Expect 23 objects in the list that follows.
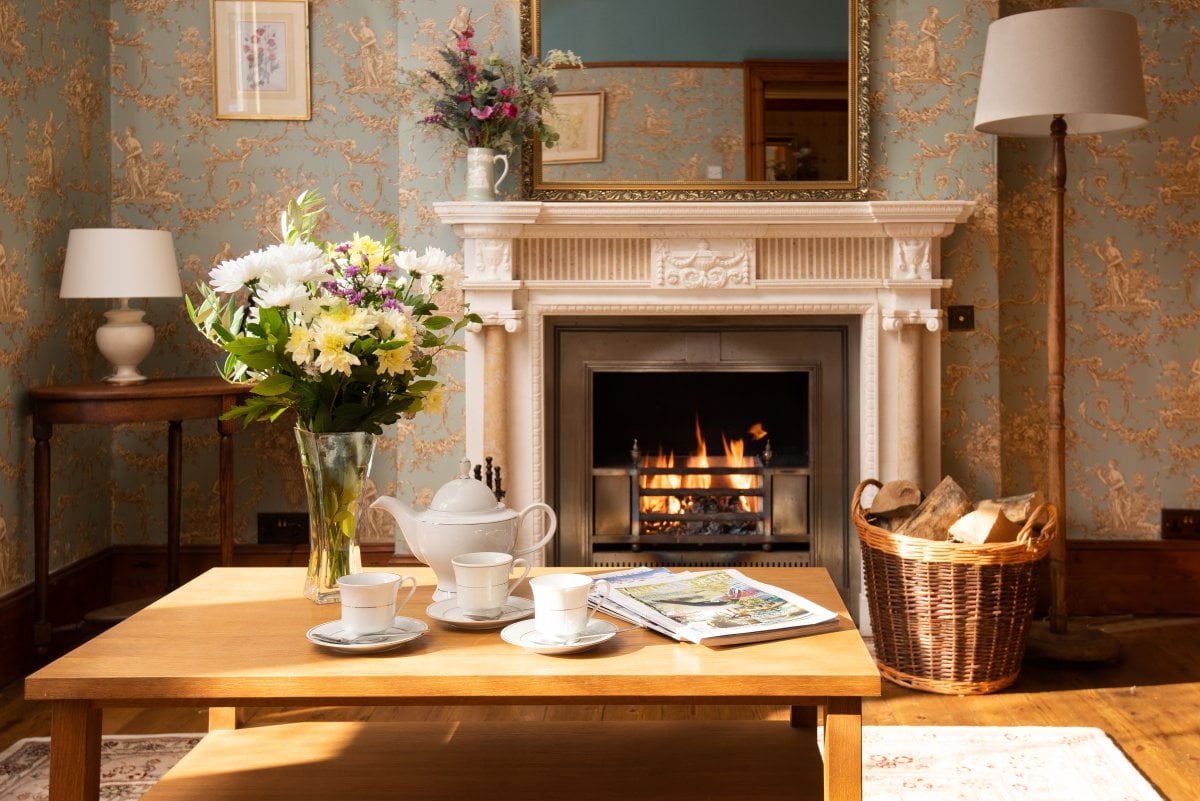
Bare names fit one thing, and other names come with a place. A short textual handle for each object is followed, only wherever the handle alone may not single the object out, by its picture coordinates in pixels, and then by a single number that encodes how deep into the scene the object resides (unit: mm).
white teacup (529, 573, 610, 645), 1504
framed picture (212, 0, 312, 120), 3814
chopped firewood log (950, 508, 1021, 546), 2877
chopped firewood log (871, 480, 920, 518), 3111
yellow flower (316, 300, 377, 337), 1620
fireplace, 3445
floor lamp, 3002
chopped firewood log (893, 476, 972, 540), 3010
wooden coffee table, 1411
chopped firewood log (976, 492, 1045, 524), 2984
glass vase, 1721
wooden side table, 3096
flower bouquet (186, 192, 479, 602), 1632
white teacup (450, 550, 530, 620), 1617
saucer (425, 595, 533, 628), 1627
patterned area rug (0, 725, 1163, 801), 2318
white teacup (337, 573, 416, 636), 1530
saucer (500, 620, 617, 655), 1483
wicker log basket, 2844
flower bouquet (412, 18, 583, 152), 3375
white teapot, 1715
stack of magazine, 1581
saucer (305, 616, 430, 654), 1502
